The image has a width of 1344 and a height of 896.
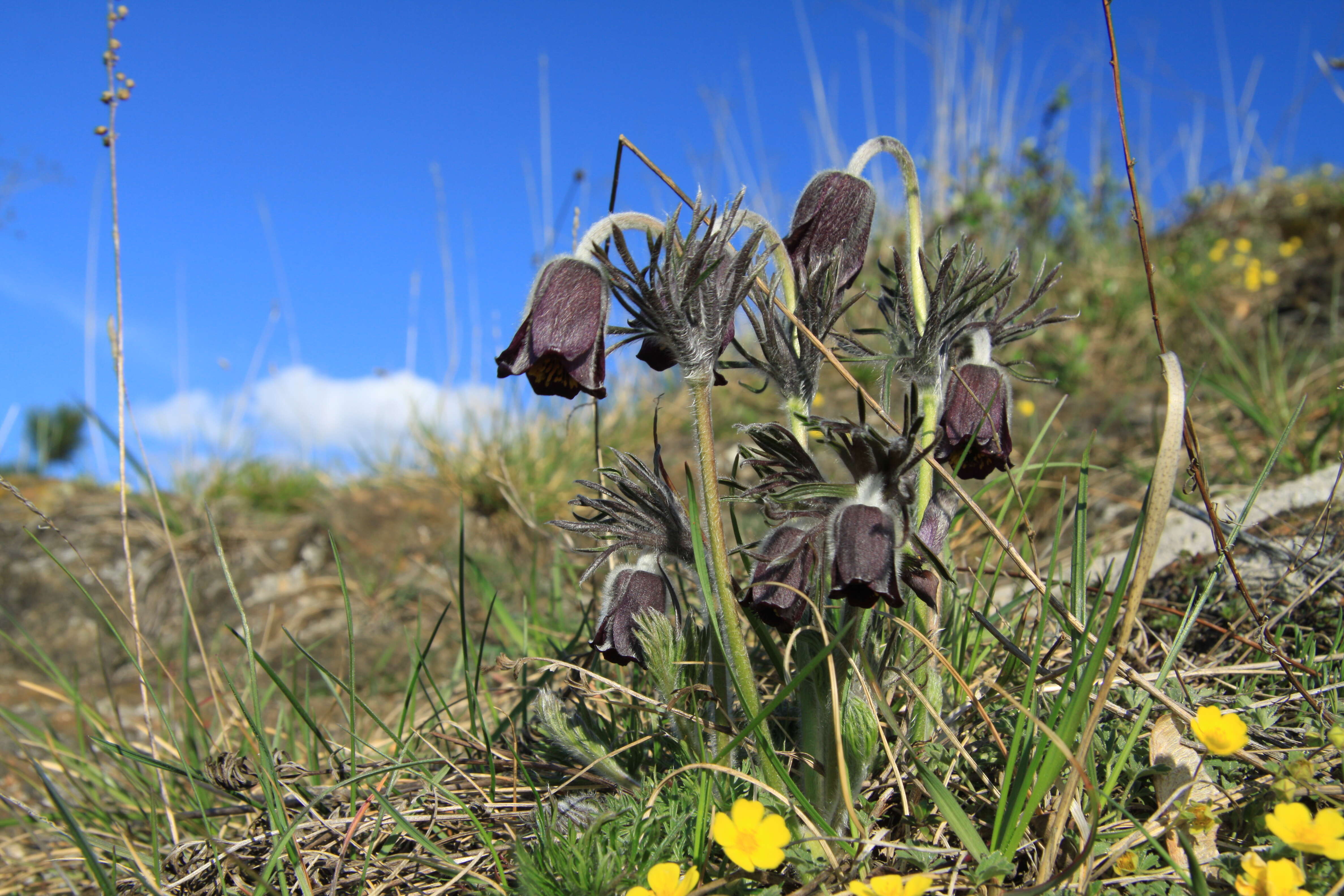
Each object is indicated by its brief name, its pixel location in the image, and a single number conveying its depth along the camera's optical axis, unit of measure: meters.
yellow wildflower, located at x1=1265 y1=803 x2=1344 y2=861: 0.21
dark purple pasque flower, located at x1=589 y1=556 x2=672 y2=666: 0.26
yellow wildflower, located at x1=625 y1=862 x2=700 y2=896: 0.22
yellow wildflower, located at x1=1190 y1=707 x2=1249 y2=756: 0.23
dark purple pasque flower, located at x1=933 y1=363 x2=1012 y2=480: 0.26
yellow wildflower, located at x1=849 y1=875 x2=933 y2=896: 0.21
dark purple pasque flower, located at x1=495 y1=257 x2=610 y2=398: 0.23
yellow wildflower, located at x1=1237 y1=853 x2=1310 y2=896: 0.21
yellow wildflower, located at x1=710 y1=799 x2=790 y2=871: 0.22
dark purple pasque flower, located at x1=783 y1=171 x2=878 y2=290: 0.27
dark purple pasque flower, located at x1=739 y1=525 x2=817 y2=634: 0.23
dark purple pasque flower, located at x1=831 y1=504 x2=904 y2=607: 0.22
